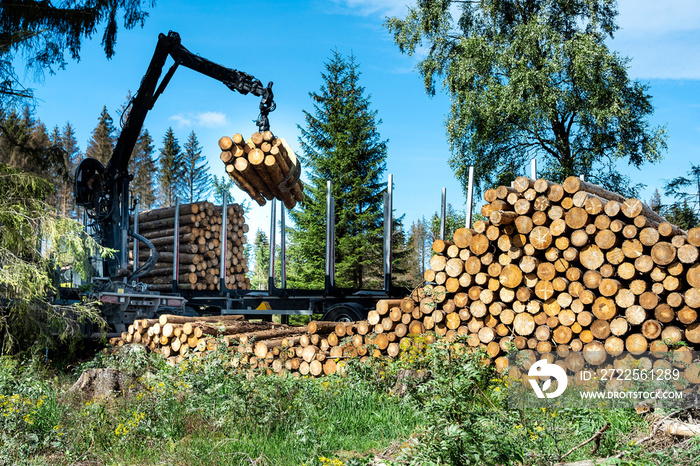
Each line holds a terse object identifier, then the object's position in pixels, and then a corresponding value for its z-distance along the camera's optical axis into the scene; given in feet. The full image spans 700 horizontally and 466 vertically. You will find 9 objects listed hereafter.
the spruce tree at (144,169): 128.36
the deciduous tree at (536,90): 53.16
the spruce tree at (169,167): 128.88
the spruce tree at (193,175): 130.72
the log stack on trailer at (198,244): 48.19
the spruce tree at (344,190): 60.18
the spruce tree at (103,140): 121.43
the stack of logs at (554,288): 19.95
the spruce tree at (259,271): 117.50
